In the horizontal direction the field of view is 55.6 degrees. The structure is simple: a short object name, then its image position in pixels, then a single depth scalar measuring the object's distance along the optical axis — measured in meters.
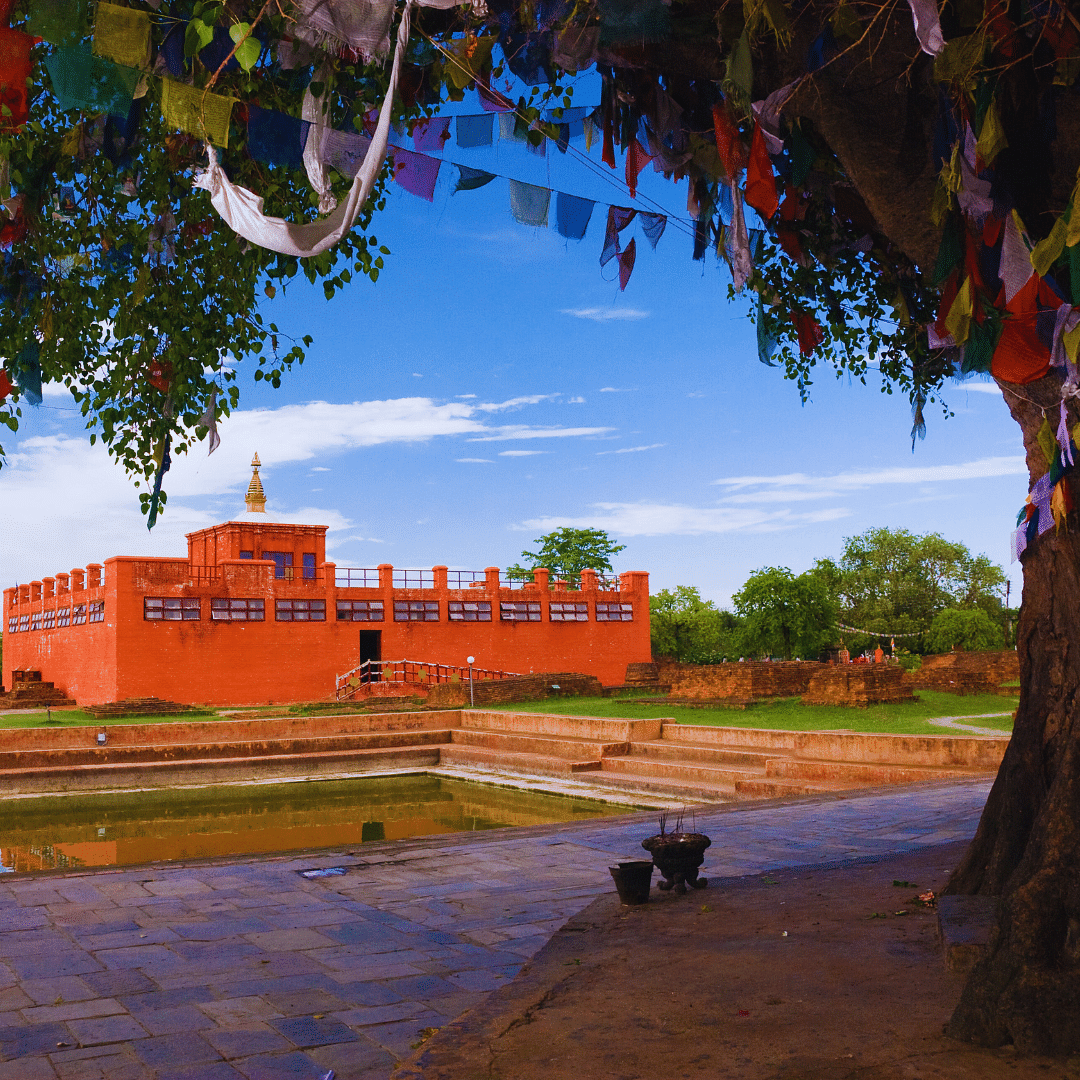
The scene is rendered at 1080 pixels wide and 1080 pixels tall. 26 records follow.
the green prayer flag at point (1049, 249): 3.92
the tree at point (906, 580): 52.72
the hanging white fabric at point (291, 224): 3.98
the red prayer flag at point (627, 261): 6.41
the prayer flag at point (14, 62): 4.52
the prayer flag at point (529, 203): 5.82
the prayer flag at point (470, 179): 5.47
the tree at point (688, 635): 50.16
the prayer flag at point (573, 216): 5.96
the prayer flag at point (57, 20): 3.97
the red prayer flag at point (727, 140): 4.86
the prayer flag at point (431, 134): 5.62
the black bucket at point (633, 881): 5.91
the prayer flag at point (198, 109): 4.25
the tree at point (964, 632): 38.66
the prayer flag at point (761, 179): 4.80
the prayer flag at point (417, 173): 5.30
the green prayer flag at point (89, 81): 4.02
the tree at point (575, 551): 51.17
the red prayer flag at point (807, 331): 7.43
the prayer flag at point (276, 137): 4.95
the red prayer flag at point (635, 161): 5.86
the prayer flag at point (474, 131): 5.55
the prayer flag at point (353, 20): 3.96
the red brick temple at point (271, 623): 28.41
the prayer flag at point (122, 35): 3.99
